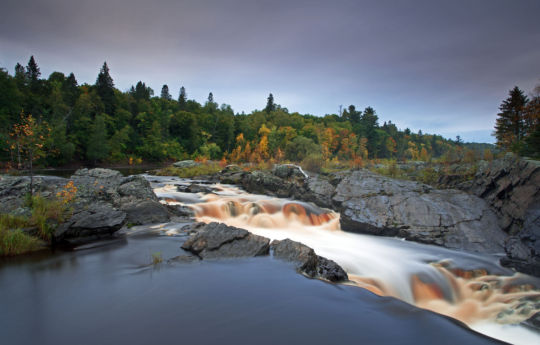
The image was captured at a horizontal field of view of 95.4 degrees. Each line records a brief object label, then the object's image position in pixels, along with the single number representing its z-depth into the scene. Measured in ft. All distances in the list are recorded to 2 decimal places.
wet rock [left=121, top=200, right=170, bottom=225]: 30.22
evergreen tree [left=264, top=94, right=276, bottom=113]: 324.19
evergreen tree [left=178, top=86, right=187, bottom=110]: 262.47
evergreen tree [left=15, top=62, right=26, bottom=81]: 229.99
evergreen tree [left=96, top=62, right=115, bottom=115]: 185.06
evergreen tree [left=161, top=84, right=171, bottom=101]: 330.54
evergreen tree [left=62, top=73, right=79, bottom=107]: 160.85
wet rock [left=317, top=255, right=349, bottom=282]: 18.37
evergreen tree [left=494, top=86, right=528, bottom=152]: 83.66
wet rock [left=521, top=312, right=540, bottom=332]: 13.32
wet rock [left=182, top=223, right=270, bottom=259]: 21.21
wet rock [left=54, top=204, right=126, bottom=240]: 22.68
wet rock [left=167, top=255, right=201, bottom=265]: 19.49
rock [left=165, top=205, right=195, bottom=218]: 35.63
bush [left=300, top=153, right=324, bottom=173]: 66.95
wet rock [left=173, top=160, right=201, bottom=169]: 98.57
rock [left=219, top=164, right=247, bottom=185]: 64.23
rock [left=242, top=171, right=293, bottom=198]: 50.47
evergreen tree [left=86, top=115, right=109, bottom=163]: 145.18
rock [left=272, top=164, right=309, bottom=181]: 52.37
